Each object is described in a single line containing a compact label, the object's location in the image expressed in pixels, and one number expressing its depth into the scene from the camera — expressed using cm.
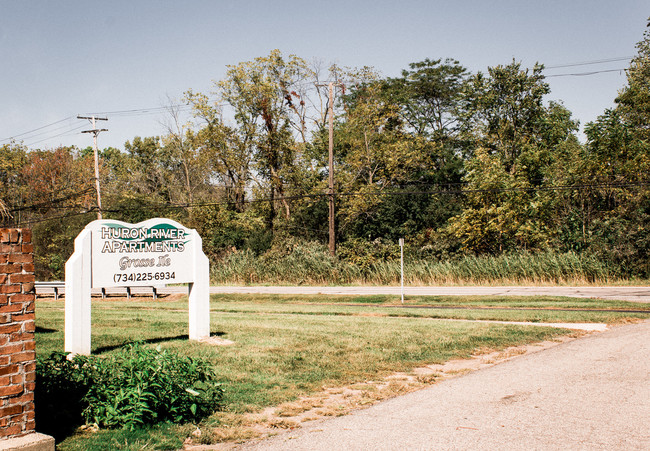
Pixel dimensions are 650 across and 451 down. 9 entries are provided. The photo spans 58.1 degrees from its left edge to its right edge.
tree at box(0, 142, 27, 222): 5981
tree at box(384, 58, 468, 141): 5203
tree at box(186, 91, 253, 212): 4512
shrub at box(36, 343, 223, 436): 604
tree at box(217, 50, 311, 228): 4534
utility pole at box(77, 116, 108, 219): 3828
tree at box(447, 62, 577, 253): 3353
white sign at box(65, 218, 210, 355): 962
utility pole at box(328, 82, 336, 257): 3400
